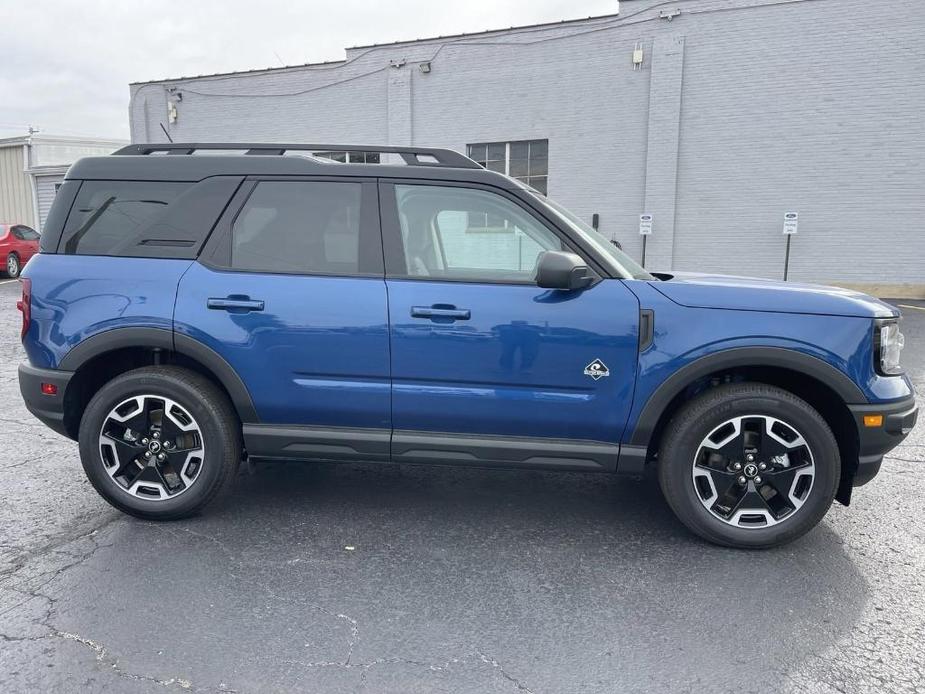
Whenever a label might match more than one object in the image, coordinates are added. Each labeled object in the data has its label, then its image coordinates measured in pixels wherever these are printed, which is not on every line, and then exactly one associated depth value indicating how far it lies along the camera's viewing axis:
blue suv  3.31
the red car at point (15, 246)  19.28
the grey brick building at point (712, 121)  13.90
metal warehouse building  24.95
